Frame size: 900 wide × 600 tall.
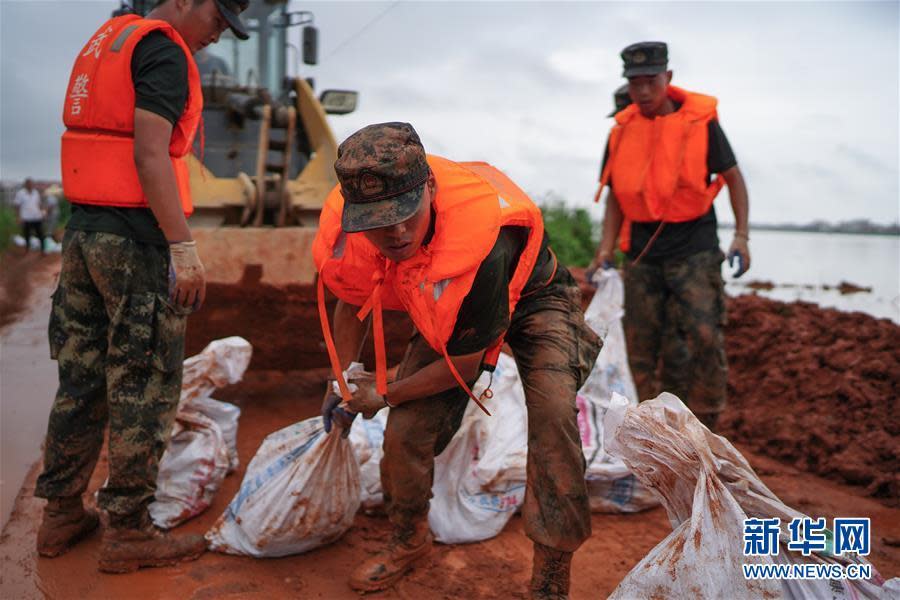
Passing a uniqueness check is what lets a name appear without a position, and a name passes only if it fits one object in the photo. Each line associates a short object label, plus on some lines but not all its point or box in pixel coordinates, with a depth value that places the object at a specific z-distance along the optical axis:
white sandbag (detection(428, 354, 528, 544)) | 2.96
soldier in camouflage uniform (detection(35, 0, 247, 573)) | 2.44
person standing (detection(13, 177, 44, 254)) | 13.19
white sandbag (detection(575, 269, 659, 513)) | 3.23
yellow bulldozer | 3.95
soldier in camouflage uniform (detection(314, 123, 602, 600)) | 1.92
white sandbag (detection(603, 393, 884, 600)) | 1.86
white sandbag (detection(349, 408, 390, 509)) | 3.14
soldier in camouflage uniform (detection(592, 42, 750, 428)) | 3.56
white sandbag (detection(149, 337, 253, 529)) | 3.01
